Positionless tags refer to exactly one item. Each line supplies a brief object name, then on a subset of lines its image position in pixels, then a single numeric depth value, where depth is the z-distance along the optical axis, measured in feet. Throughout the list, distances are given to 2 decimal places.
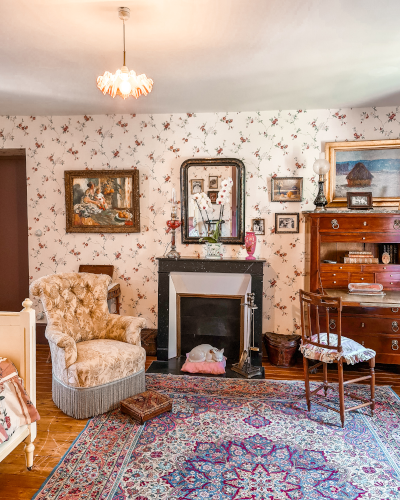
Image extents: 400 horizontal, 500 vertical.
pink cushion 11.98
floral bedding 6.41
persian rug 6.60
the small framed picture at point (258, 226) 13.77
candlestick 13.19
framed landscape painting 13.06
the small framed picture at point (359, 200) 12.39
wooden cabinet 11.68
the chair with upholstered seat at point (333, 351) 8.72
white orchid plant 13.15
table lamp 12.53
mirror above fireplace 13.73
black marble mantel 12.78
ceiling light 7.11
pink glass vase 13.11
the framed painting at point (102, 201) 14.17
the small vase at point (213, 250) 13.24
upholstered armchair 9.02
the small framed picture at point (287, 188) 13.51
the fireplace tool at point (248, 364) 11.84
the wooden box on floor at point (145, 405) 8.87
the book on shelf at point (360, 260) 12.30
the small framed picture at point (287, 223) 13.61
